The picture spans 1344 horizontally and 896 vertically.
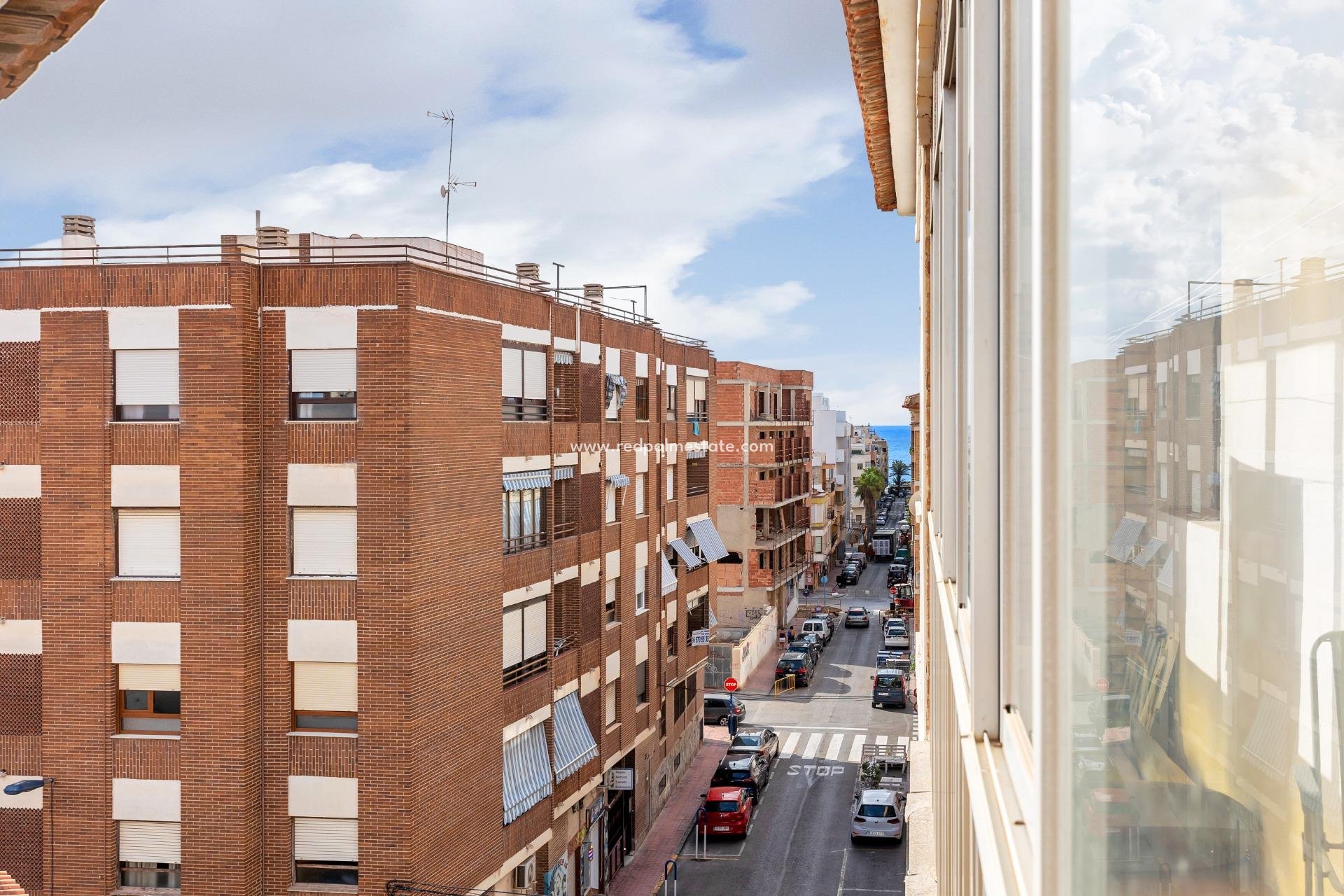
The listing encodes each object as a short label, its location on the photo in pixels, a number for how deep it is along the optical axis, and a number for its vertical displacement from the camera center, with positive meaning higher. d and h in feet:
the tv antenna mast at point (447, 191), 89.20 +19.59
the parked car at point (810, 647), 187.21 -33.38
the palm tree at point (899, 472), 581.86 -14.87
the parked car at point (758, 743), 131.85 -34.75
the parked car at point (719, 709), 156.87 -36.19
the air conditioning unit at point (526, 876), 79.87 -30.21
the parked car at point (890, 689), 159.94 -34.40
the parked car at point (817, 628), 202.59 -32.46
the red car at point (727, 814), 110.63 -35.70
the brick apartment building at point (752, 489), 199.52 -8.00
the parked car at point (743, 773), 122.31 -35.24
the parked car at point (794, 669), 175.01 -34.35
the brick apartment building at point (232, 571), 66.49 -7.46
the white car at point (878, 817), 107.04 -35.02
